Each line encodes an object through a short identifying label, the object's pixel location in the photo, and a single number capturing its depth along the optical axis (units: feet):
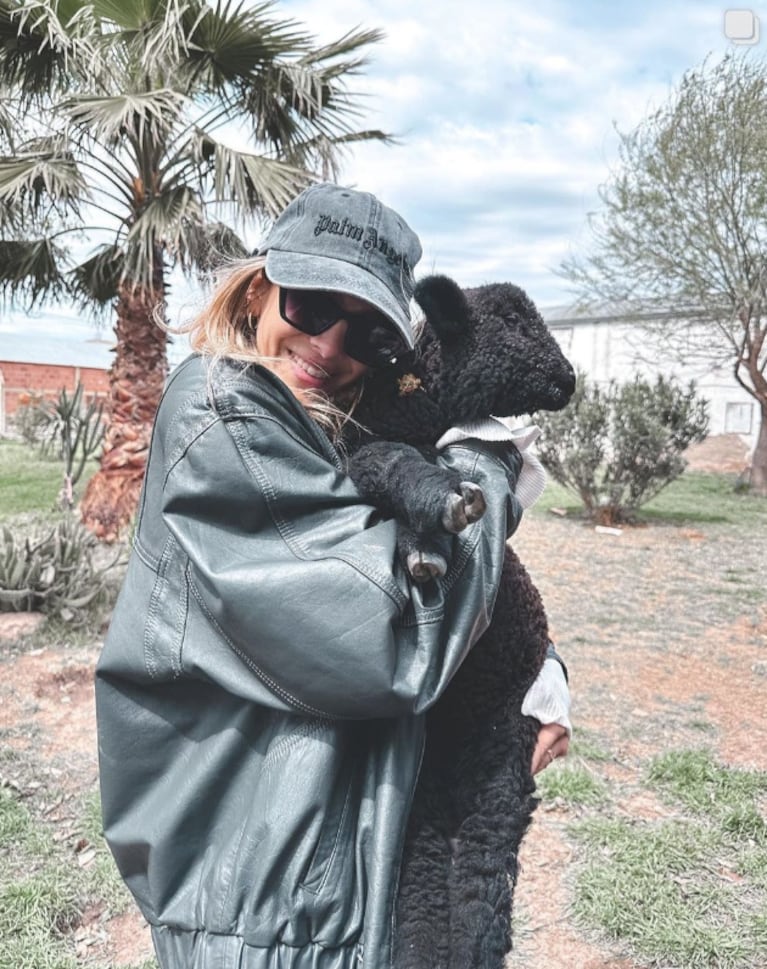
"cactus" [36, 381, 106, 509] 30.48
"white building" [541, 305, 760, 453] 80.69
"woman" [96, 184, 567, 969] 3.36
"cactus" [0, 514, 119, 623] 20.85
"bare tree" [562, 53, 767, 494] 48.14
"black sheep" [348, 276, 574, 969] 3.97
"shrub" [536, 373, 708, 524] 37.42
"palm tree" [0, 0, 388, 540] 23.59
